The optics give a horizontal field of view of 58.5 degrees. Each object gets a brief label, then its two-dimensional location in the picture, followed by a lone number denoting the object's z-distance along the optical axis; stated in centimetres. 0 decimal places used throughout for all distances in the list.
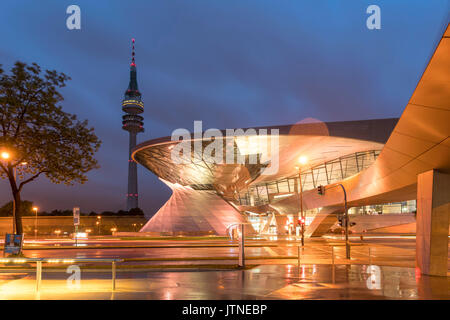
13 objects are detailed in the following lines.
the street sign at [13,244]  2000
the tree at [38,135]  2094
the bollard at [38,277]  1097
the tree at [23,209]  11496
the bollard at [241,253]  1692
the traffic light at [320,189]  3072
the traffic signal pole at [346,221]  2244
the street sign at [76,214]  3278
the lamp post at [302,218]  3114
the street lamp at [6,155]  2096
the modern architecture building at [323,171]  1068
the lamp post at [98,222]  8669
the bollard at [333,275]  1327
